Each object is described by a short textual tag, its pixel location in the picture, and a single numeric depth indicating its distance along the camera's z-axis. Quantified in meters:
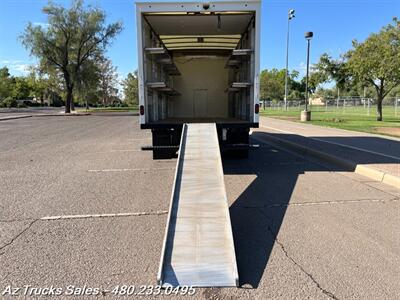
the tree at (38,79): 47.75
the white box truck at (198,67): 7.71
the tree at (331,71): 29.64
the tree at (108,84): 75.64
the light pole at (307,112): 24.83
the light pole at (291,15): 43.16
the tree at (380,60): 19.88
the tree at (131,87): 82.03
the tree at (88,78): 48.25
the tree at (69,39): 43.56
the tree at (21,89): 95.19
